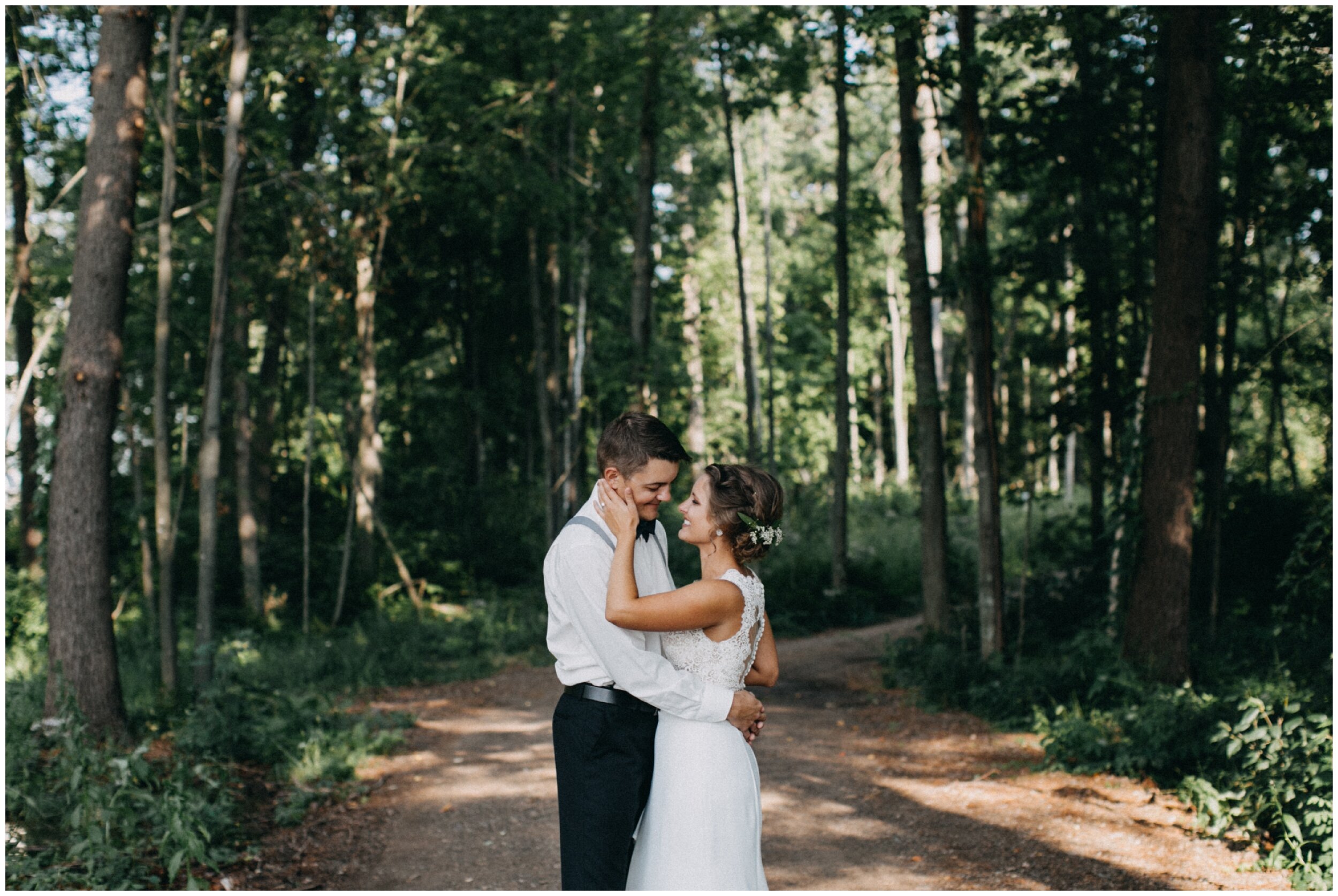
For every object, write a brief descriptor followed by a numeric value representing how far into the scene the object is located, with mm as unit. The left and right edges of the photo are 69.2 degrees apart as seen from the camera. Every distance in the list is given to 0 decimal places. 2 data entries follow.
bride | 3074
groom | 3047
